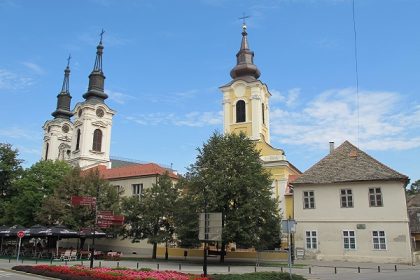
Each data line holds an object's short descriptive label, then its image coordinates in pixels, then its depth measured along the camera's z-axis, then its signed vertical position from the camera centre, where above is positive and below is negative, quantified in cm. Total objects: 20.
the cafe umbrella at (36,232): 3505 +62
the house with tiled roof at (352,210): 3669 +298
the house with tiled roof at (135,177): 5288 +777
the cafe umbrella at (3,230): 3837 +82
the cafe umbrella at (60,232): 3475 +63
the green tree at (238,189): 3256 +408
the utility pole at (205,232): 1959 +46
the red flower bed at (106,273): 1802 -140
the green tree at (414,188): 8725 +1146
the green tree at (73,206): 4278 +389
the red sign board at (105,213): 2366 +147
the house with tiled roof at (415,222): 5191 +281
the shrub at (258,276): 1767 -133
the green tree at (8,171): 5291 +806
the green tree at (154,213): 4103 +263
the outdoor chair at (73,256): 3628 -126
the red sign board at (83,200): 2330 +211
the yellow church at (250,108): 5628 +1832
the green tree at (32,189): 4900 +562
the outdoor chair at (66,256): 3525 -122
